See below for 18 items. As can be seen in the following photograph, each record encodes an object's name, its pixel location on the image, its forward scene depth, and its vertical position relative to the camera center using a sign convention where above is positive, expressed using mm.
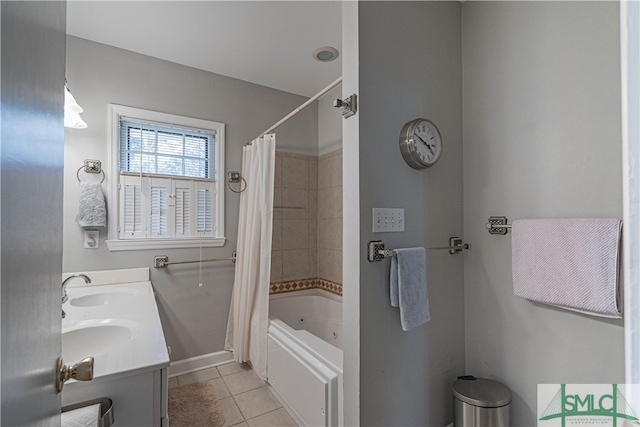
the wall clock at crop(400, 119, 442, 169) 1427 +368
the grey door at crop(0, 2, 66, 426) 346 +15
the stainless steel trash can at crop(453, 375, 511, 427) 1397 -898
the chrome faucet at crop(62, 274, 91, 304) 1563 -341
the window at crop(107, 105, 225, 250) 2223 +299
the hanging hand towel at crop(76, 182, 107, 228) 2025 +76
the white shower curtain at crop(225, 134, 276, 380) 2244 -364
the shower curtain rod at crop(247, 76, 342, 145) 1744 +800
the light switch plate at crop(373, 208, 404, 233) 1360 -12
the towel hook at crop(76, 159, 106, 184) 2072 +364
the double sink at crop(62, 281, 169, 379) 970 -477
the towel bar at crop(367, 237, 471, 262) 1328 -154
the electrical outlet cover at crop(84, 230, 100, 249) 2092 -147
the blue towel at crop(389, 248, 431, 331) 1348 -319
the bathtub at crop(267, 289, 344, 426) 1547 -918
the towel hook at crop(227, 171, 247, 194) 2645 +348
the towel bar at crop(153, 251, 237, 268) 2322 -344
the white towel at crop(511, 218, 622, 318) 1162 -199
